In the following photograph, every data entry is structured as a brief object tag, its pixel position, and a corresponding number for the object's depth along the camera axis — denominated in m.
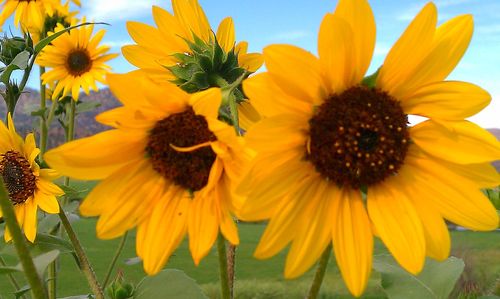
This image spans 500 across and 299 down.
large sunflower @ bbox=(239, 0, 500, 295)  0.14
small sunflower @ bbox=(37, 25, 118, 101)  0.62
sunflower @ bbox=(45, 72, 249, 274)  0.14
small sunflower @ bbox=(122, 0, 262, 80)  0.21
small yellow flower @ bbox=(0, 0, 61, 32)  0.58
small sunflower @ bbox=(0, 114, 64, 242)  0.29
